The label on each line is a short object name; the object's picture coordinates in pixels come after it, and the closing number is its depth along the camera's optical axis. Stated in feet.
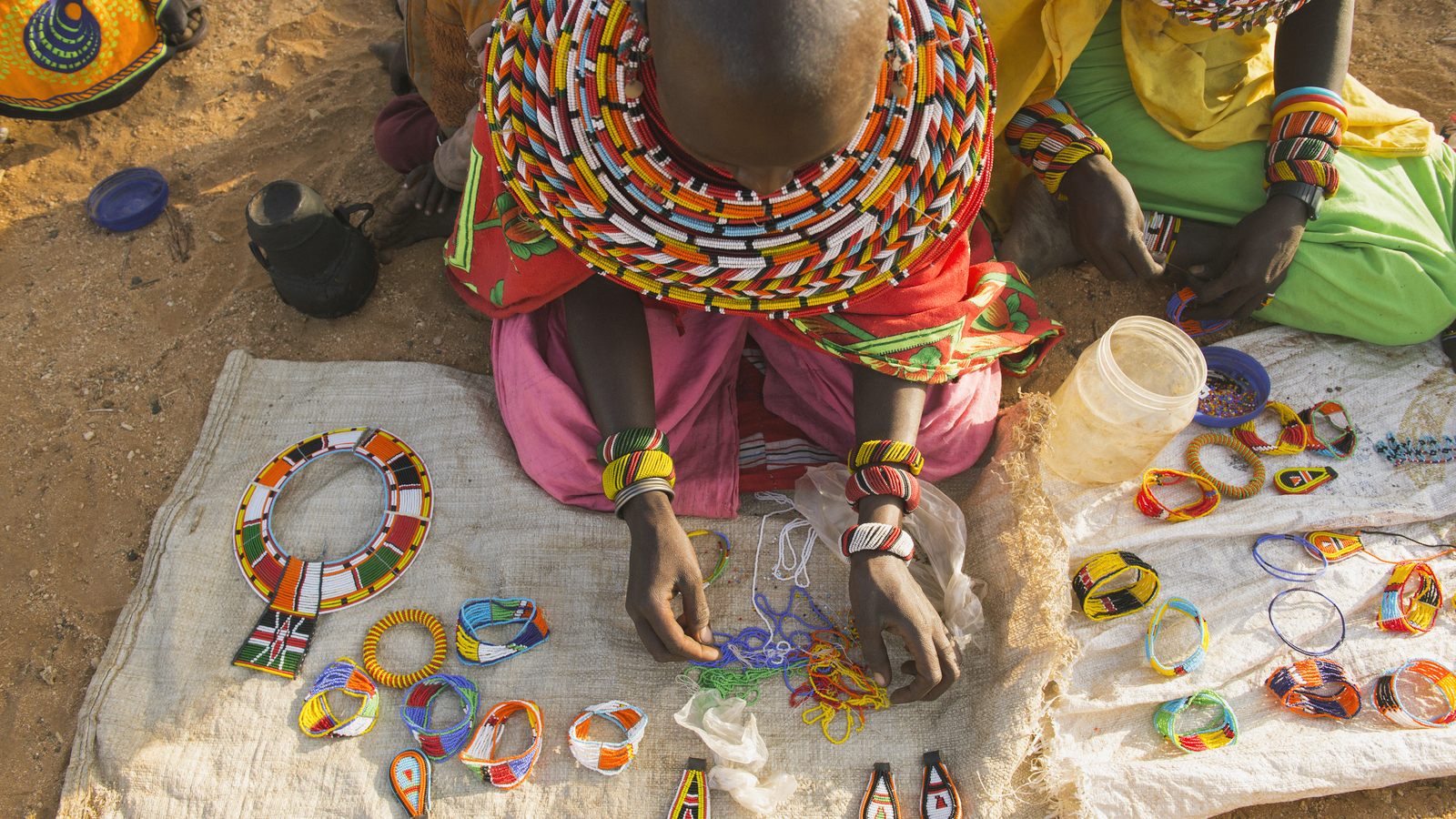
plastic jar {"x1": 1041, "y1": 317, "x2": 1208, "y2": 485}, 5.62
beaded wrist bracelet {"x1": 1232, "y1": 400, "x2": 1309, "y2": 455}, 6.39
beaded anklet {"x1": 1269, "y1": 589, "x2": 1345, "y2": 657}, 5.56
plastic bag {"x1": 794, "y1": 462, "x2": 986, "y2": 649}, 5.35
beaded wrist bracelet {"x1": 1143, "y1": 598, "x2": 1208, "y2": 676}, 5.43
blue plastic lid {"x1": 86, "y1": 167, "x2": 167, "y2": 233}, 7.67
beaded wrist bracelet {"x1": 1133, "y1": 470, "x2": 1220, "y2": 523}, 6.03
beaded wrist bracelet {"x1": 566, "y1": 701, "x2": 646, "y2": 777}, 4.96
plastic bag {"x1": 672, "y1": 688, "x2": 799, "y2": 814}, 4.89
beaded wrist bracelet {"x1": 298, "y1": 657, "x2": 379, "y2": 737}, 5.07
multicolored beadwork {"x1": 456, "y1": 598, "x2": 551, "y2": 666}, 5.31
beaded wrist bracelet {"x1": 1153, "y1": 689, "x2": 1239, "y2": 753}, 5.21
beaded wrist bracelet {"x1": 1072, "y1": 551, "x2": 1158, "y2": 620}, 5.64
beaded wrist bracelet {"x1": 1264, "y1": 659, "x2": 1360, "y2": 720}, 5.34
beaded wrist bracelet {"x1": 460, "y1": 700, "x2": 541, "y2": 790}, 4.93
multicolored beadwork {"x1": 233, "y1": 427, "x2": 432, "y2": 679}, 5.40
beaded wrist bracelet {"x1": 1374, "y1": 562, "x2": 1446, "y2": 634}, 5.66
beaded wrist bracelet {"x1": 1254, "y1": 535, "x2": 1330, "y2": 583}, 5.84
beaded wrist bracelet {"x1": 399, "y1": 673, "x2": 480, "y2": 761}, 5.02
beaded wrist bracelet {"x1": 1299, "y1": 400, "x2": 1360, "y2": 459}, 6.42
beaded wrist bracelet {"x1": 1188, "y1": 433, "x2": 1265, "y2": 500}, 6.14
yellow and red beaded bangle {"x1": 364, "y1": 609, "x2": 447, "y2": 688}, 5.26
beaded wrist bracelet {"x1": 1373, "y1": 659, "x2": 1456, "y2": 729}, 5.28
